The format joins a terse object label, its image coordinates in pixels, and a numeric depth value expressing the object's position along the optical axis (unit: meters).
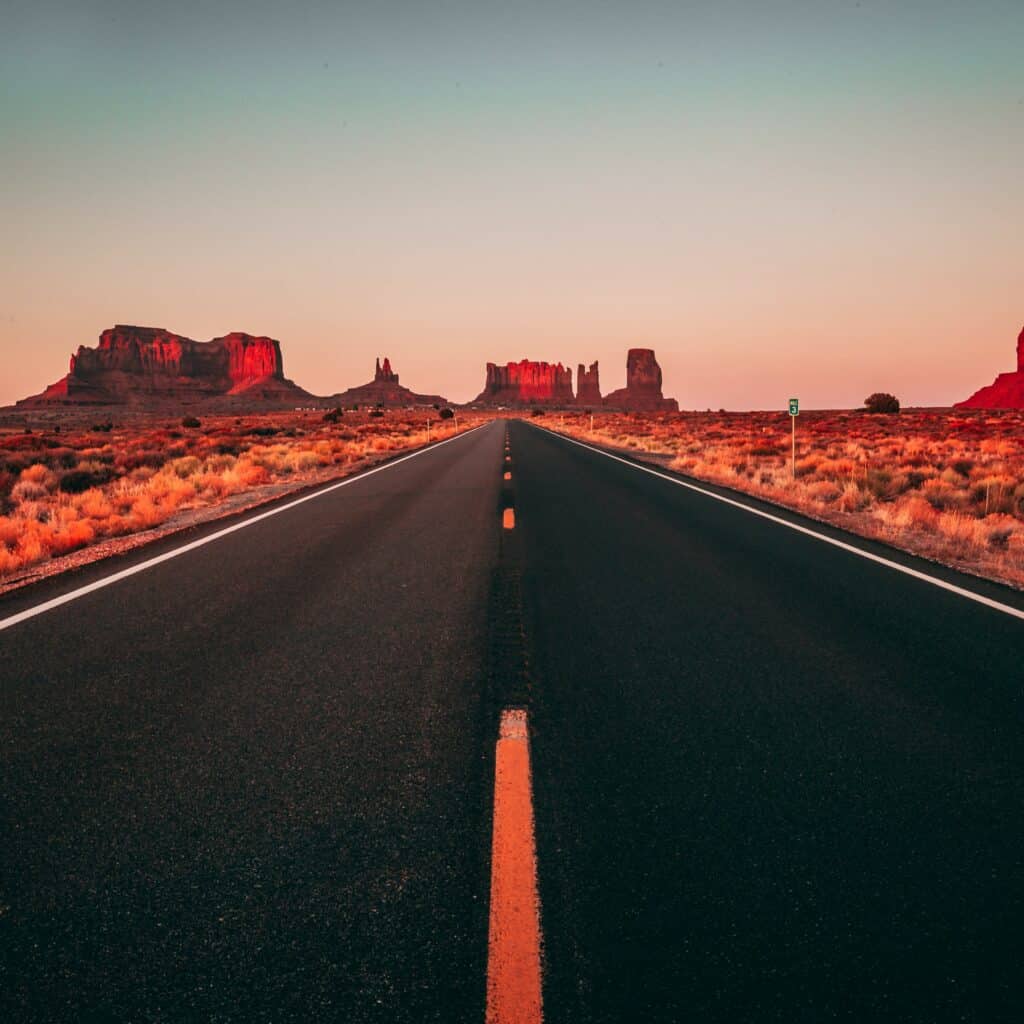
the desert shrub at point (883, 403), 79.29
